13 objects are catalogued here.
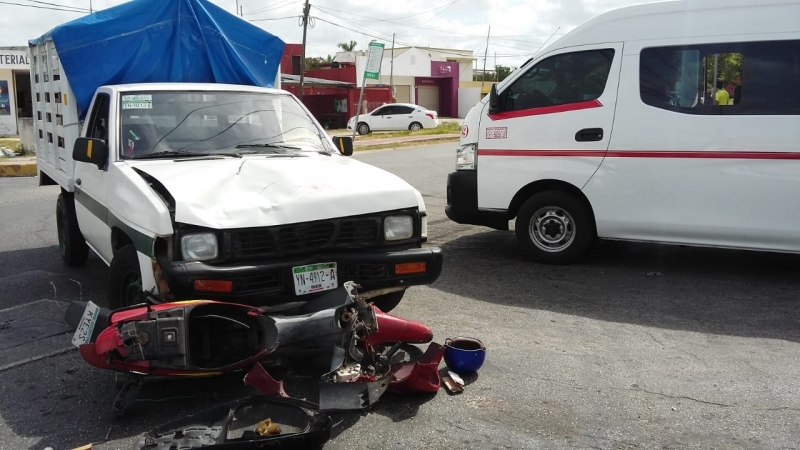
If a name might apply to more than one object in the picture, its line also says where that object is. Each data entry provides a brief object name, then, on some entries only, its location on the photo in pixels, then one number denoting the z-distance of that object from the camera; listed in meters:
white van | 6.14
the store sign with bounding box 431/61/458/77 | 51.59
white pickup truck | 3.96
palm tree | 73.31
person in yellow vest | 6.31
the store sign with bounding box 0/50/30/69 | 29.52
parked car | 33.31
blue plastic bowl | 4.26
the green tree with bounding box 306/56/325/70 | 58.41
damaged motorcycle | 3.55
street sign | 18.58
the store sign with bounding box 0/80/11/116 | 29.75
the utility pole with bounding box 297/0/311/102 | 33.47
